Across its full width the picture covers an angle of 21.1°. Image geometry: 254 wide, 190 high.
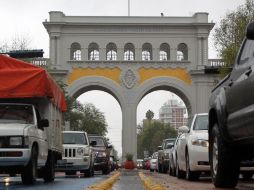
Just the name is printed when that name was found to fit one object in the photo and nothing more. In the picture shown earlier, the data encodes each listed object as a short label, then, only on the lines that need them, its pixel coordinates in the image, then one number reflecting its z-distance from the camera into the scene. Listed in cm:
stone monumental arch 7112
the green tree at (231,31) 4409
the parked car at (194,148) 1572
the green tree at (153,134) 14025
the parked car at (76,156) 2328
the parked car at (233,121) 973
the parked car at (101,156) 3247
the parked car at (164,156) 3068
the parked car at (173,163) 2105
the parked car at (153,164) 4921
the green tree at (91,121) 8812
